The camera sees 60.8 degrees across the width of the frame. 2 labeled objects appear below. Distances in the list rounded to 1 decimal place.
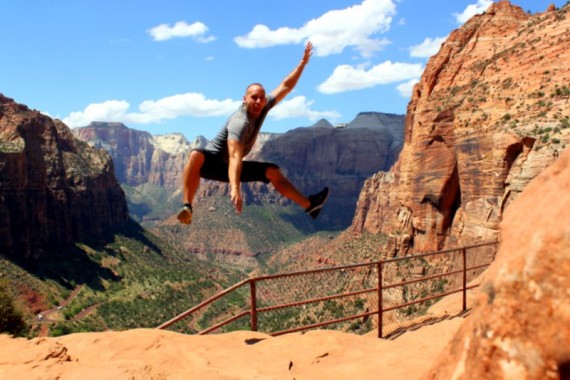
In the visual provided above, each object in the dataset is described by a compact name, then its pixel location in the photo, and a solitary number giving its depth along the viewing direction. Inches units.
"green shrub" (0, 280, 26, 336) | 503.8
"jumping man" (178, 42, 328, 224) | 236.7
